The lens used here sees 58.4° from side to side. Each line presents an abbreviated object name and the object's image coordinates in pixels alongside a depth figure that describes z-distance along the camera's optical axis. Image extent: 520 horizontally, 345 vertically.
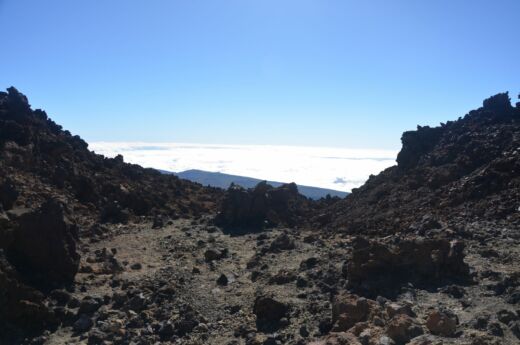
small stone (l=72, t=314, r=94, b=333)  9.95
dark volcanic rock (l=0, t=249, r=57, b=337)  9.77
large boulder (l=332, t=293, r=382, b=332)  8.48
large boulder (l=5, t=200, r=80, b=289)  11.71
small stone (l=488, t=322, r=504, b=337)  7.31
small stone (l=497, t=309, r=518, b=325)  7.66
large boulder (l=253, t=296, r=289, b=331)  10.02
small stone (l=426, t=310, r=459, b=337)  7.53
